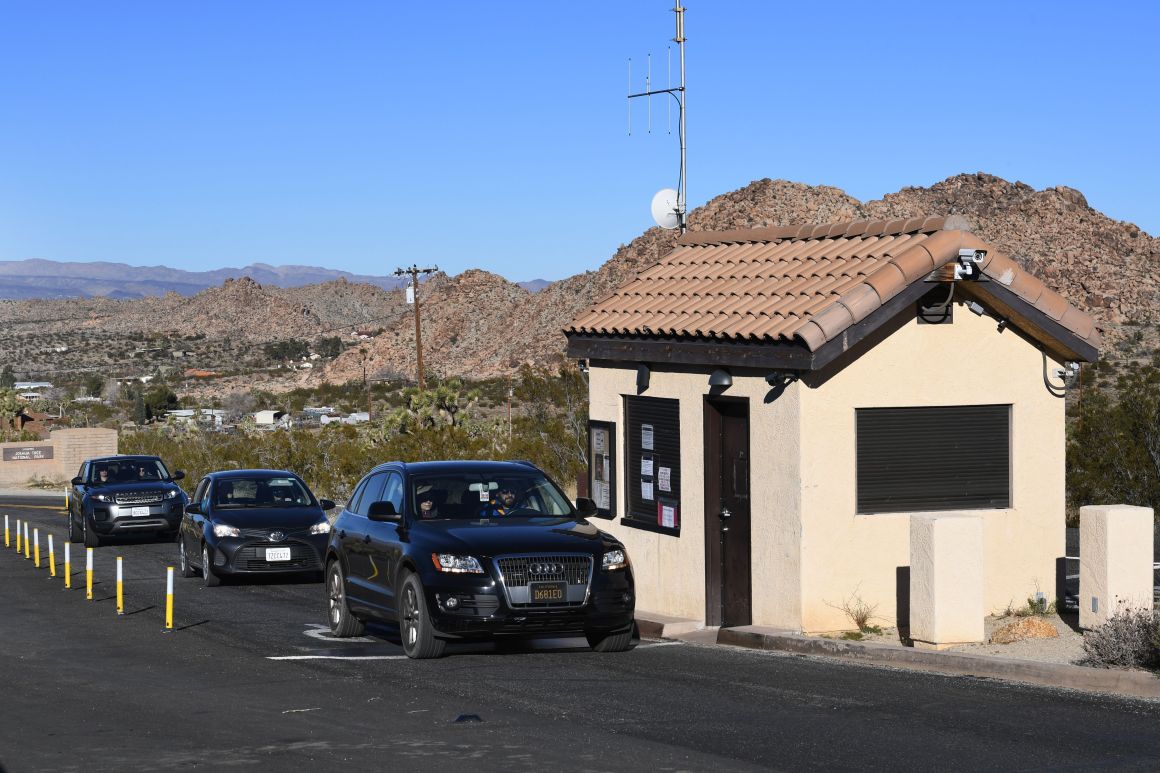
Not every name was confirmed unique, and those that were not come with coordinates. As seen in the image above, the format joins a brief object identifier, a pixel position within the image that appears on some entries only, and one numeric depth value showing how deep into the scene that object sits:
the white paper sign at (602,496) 17.58
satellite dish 20.16
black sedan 20.78
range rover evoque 27.58
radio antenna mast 20.14
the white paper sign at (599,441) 17.50
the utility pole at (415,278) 66.19
